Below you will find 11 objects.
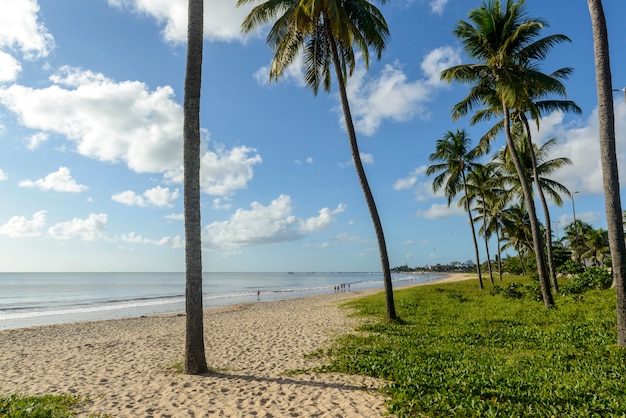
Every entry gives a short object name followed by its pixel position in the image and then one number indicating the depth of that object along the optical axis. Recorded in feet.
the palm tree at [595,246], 177.92
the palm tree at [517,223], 125.32
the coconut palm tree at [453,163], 93.91
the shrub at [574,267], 85.37
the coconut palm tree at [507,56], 47.93
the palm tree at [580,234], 193.29
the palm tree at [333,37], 43.85
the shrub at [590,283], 59.41
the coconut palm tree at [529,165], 72.13
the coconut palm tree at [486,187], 95.06
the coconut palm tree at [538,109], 50.78
